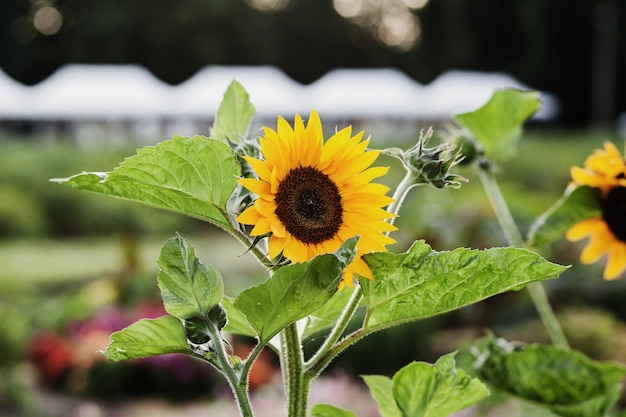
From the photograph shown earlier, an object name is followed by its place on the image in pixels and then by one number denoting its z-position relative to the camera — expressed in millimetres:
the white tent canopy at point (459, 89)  19797
